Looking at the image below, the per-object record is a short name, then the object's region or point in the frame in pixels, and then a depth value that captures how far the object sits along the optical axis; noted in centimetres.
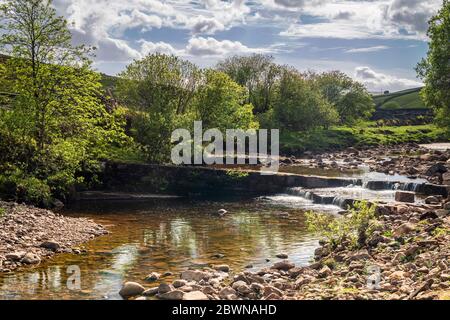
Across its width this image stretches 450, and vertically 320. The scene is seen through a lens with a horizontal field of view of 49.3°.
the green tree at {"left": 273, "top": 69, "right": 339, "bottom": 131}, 9469
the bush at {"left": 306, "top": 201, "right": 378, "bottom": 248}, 2045
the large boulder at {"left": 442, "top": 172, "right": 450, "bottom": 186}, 4504
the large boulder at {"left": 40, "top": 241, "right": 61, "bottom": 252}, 2195
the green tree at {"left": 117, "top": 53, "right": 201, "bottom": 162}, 4619
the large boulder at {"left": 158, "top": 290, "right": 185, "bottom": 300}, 1486
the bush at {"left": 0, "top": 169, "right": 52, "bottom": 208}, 3123
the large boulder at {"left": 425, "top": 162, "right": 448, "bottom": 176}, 5222
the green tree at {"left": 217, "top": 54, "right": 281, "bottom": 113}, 10006
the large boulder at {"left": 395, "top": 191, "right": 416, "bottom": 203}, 3660
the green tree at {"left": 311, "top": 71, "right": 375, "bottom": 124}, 12544
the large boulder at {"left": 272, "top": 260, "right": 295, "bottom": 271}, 1906
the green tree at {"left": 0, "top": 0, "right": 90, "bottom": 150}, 3316
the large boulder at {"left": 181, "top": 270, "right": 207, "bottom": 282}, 1750
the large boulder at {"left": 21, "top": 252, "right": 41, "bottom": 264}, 1964
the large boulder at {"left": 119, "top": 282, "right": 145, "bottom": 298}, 1612
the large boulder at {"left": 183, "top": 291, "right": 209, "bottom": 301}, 1408
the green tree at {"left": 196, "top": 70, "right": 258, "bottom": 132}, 5259
